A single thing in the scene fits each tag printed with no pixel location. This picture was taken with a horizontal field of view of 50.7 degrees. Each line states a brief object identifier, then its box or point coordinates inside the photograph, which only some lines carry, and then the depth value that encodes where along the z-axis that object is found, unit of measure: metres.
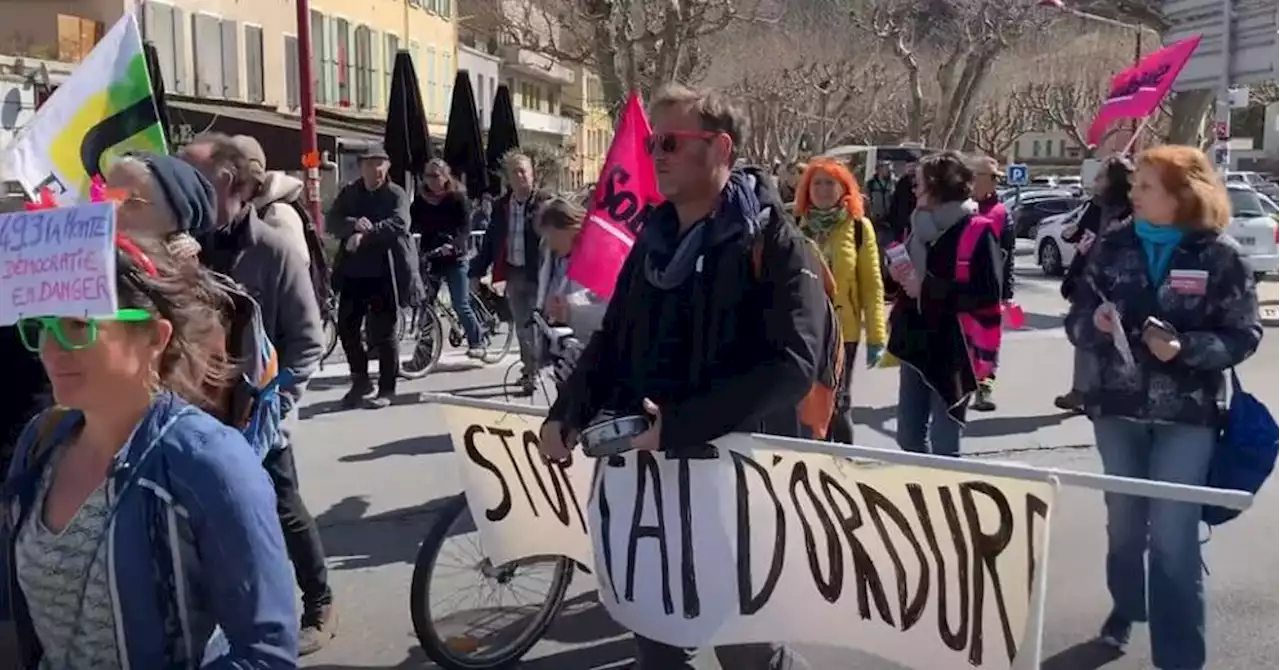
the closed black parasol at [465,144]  18.77
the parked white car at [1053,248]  20.92
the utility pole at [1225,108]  15.74
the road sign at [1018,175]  28.78
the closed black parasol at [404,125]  17.67
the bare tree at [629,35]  23.59
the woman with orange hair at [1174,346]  4.01
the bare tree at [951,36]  28.14
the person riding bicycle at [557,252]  5.86
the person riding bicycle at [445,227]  10.93
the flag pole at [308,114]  15.85
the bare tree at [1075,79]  44.59
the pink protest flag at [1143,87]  9.88
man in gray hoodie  4.23
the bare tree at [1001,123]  61.03
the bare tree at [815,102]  40.38
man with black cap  9.20
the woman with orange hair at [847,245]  6.38
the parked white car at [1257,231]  18.66
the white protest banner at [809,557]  3.14
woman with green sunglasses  1.96
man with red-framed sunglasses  3.15
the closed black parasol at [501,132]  20.22
